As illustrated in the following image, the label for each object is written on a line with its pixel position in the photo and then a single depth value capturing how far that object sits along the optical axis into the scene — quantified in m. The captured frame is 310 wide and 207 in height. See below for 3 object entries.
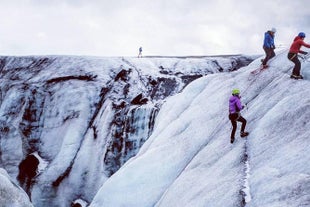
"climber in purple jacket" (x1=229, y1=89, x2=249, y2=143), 13.31
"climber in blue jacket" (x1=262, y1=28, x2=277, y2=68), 17.29
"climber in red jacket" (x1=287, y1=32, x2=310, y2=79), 14.38
